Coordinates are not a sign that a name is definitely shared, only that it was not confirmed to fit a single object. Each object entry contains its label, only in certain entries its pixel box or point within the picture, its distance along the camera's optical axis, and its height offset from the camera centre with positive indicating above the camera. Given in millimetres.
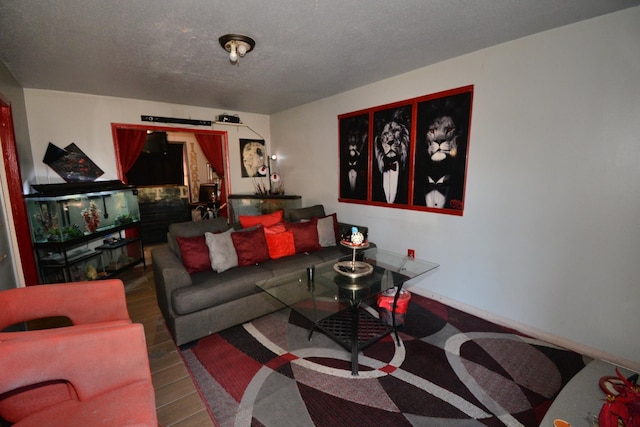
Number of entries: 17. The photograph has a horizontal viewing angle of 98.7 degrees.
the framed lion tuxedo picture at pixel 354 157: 3734 +214
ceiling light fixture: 2198 +1065
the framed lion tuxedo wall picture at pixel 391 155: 3268 +202
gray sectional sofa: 2381 -1041
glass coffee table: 2099 -995
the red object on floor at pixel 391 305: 2578 -1252
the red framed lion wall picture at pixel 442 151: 2797 +206
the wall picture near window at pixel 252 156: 5369 +345
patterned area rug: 1709 -1496
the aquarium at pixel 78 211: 3047 -423
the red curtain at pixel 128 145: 4258 +479
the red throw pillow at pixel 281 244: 3246 -849
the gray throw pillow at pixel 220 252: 2789 -798
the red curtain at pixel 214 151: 5363 +457
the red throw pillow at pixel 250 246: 2973 -795
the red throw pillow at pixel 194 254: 2736 -789
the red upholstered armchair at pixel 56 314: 1146 -756
